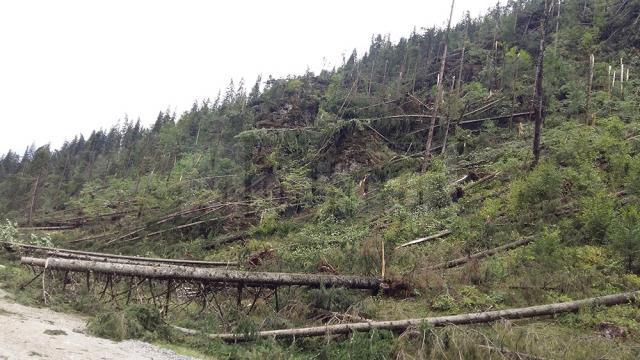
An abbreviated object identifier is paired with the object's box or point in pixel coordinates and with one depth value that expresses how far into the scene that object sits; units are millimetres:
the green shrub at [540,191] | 11281
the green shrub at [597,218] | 9516
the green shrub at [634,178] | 10212
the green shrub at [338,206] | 17438
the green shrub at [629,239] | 8281
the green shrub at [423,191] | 15430
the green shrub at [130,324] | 6961
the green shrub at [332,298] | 8805
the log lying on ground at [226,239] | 19125
